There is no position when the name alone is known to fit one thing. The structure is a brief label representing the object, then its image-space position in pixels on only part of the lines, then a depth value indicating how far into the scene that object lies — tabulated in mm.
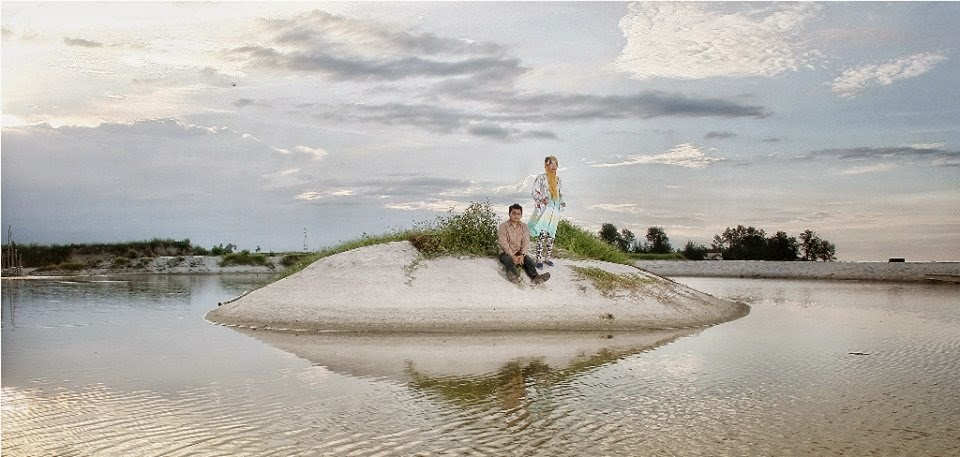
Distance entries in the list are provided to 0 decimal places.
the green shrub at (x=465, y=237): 19109
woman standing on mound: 17797
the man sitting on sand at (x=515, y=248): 17359
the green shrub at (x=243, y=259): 53056
